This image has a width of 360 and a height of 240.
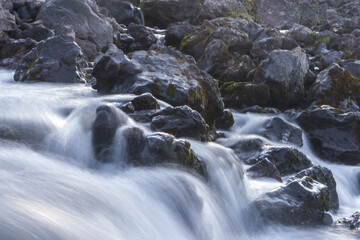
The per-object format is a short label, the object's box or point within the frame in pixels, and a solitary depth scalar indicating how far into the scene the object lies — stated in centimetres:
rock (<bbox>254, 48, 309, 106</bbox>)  1202
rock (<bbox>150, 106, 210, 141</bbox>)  643
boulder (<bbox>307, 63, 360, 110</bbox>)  1177
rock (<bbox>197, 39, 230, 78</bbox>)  1359
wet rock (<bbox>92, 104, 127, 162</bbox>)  554
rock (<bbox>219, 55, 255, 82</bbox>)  1307
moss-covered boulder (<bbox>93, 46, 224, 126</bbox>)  820
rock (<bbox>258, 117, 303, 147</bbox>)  933
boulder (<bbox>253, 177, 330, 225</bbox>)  579
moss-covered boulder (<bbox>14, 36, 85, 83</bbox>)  948
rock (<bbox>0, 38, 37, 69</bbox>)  1170
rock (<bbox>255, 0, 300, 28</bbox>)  2855
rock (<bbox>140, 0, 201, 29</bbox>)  2300
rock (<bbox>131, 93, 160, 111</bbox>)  683
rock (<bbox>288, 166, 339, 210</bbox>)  673
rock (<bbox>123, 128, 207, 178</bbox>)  547
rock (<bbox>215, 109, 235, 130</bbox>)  960
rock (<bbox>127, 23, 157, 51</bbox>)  1596
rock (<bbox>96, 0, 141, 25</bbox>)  2061
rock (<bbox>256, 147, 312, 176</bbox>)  744
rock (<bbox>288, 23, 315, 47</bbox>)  2098
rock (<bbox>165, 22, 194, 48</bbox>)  1752
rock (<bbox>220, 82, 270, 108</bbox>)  1159
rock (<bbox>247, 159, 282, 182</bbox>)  679
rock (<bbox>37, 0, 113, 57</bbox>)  1392
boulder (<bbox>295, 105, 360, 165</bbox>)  941
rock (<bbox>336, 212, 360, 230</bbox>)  593
